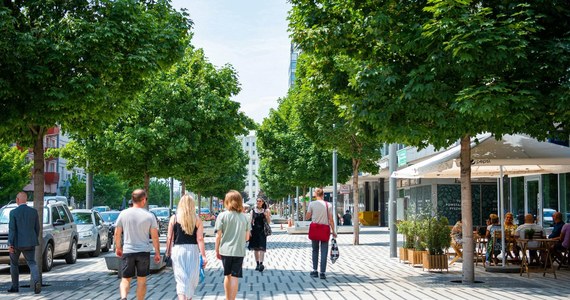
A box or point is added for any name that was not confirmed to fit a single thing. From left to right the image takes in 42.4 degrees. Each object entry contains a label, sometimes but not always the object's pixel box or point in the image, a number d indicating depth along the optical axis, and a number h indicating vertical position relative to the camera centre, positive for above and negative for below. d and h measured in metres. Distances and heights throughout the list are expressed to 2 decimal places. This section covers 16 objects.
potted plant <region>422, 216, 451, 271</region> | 16.77 -0.87
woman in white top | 15.28 -0.22
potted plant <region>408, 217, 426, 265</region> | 17.29 -0.90
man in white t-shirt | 10.02 -0.47
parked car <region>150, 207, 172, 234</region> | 40.11 -0.68
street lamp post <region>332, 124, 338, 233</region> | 34.44 +1.21
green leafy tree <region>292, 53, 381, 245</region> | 26.88 +2.74
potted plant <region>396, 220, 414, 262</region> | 17.94 -0.83
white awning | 15.29 +1.06
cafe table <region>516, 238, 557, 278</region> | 15.95 -0.97
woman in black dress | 17.55 -0.63
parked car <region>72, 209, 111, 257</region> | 24.56 -0.88
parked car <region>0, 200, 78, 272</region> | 18.38 -0.78
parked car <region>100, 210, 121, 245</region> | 33.46 -0.48
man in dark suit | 13.63 -0.50
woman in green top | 10.47 -0.50
